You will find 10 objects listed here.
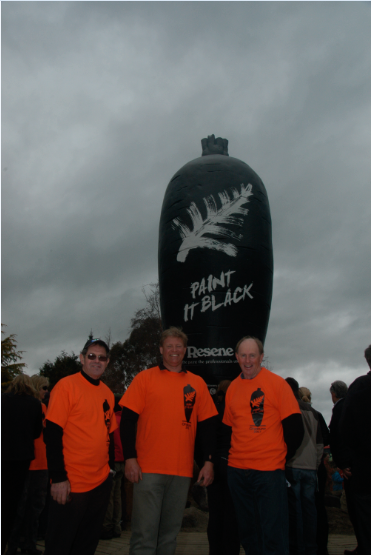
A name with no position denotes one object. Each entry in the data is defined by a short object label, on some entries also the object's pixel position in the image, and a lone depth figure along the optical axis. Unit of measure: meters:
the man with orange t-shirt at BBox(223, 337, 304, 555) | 2.91
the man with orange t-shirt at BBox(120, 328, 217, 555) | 2.91
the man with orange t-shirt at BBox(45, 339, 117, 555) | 2.73
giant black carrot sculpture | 7.41
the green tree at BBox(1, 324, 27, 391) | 35.22
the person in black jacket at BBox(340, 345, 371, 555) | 3.29
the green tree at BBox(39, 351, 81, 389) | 25.06
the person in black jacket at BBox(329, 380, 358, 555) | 3.92
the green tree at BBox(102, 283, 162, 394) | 24.25
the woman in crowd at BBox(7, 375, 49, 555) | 4.54
